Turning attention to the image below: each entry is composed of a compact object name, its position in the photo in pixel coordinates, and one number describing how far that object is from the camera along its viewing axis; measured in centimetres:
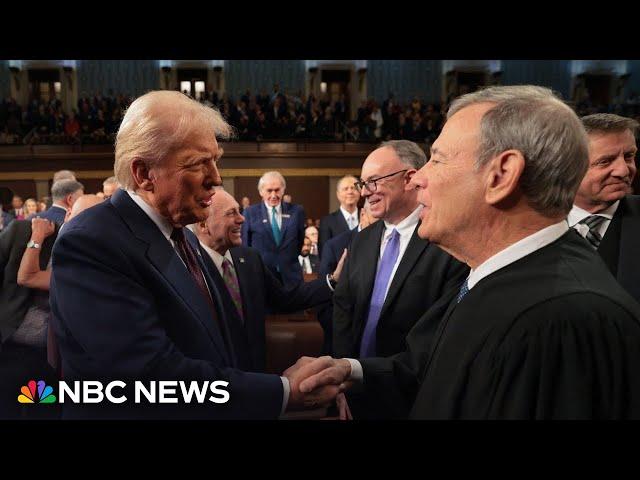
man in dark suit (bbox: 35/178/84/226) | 334
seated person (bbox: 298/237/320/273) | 595
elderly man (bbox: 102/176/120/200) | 419
